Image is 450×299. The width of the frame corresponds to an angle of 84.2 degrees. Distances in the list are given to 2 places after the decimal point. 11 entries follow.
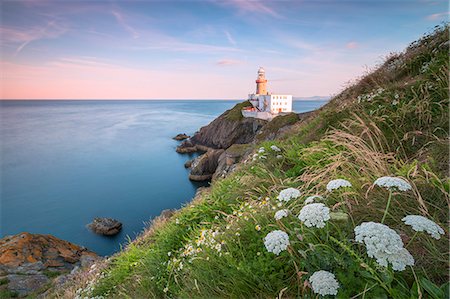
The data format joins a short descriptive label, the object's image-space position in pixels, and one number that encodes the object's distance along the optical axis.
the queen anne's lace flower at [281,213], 2.49
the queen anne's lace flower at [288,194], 2.62
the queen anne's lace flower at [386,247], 1.69
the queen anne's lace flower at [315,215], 2.07
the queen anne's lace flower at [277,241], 2.10
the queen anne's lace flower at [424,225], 1.82
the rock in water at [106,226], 23.55
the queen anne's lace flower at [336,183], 2.47
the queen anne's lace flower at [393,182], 2.16
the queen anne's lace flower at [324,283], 1.80
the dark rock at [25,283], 11.23
